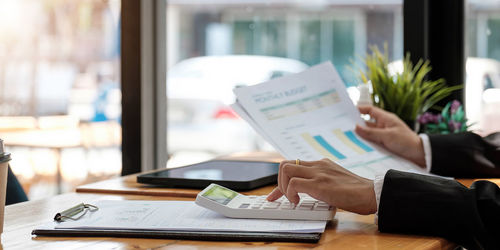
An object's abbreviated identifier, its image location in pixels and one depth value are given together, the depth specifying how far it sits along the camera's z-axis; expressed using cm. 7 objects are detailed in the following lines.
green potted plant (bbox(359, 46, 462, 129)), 209
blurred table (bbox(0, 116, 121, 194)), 273
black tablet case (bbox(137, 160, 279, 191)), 151
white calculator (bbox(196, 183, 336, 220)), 123
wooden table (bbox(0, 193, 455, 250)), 114
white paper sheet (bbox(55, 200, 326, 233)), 119
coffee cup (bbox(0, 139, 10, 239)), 114
